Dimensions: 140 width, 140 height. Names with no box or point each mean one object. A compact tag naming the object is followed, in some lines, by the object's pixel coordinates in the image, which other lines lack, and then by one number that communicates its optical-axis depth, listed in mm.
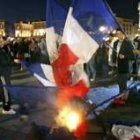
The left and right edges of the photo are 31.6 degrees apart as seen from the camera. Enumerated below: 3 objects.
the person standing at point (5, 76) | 5870
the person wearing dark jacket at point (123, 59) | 6209
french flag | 3851
